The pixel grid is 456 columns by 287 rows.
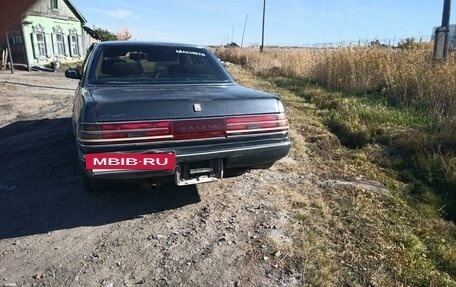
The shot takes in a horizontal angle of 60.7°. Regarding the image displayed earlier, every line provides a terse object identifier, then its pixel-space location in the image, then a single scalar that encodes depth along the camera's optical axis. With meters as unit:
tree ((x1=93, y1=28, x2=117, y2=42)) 38.68
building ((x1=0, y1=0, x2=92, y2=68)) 21.11
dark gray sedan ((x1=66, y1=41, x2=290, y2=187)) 2.85
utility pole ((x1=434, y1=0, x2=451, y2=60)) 8.43
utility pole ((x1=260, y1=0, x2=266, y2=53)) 38.08
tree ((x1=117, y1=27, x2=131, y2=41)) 49.22
